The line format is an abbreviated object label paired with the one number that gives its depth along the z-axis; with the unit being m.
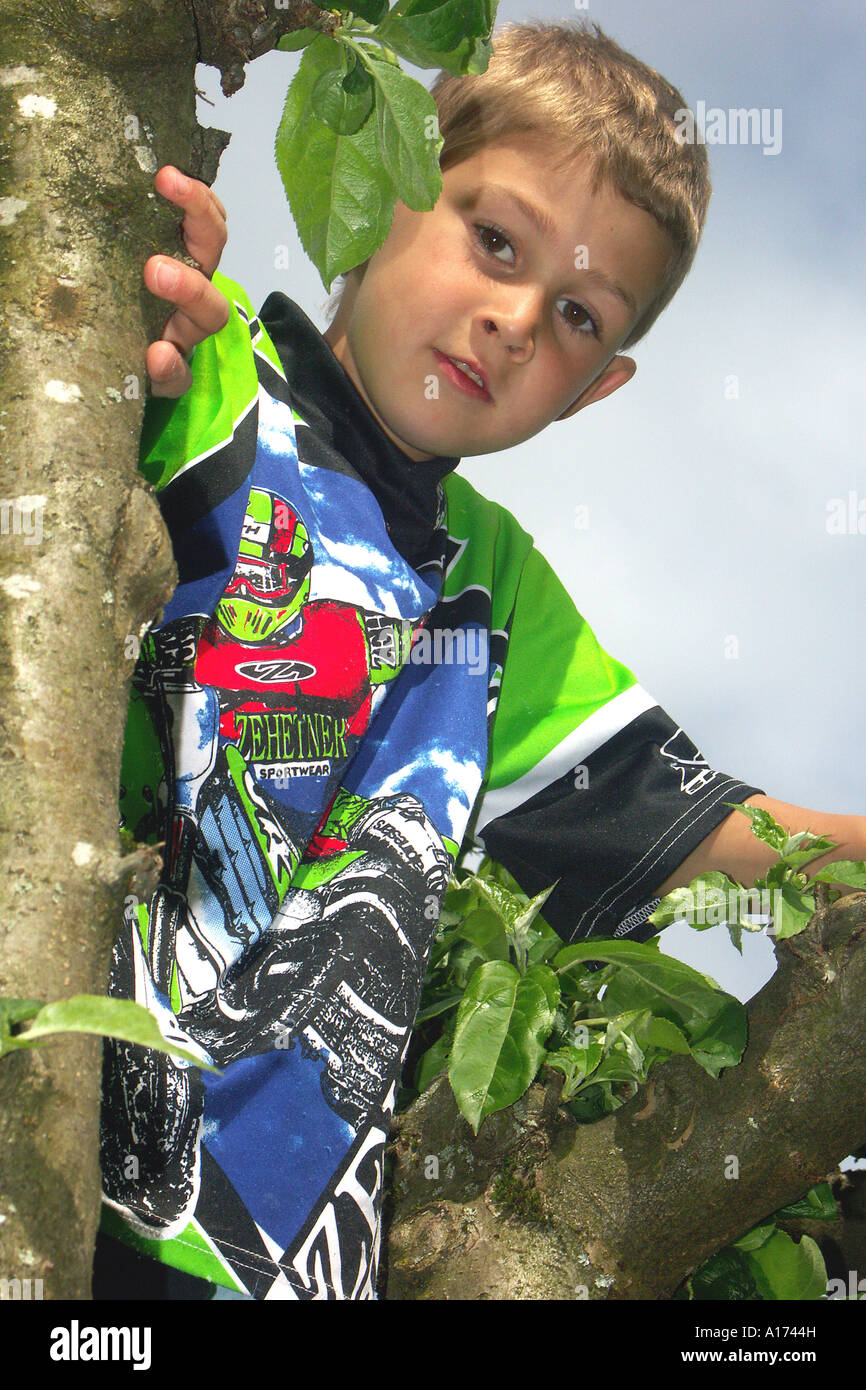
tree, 0.73
